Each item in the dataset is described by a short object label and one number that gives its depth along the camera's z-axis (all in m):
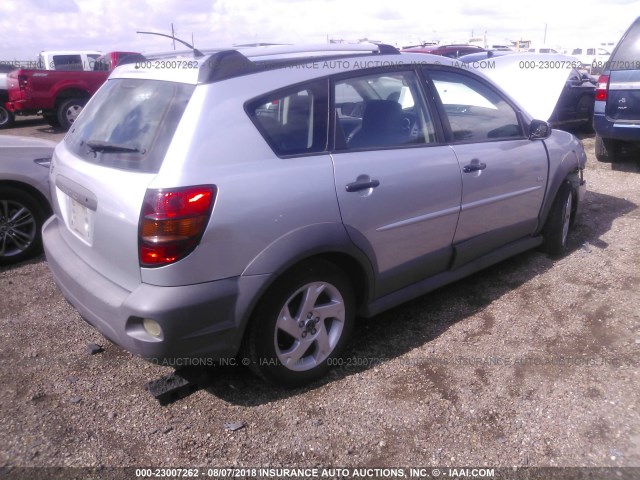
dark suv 6.95
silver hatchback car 2.39
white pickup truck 14.30
